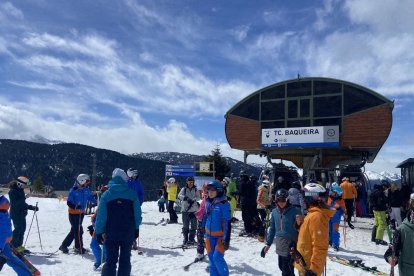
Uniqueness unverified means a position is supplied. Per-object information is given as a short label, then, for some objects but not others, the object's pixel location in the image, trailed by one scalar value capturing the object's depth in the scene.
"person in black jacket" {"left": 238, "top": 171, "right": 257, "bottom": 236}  10.98
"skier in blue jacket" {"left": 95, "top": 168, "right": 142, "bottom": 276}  5.35
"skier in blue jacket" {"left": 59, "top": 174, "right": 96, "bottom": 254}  8.23
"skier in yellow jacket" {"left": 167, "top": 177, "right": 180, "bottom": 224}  14.50
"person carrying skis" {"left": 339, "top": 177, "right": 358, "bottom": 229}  14.00
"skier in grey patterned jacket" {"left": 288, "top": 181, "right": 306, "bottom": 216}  6.12
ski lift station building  20.56
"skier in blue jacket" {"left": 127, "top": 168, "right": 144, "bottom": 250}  9.47
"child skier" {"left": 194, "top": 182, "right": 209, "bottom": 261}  7.62
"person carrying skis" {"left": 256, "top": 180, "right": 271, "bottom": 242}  10.95
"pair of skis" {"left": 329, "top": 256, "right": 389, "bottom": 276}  7.15
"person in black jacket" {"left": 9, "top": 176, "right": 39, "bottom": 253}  7.73
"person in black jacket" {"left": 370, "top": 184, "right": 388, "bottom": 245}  10.33
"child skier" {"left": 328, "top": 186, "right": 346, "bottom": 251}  9.36
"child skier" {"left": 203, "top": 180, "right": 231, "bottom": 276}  5.93
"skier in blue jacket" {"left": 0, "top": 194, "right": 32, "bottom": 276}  5.51
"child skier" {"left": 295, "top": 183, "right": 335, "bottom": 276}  4.16
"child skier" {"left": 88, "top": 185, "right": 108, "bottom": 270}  6.94
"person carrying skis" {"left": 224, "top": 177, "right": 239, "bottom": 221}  12.64
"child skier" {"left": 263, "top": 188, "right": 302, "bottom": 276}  5.26
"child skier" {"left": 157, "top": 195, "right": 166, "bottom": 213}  19.00
